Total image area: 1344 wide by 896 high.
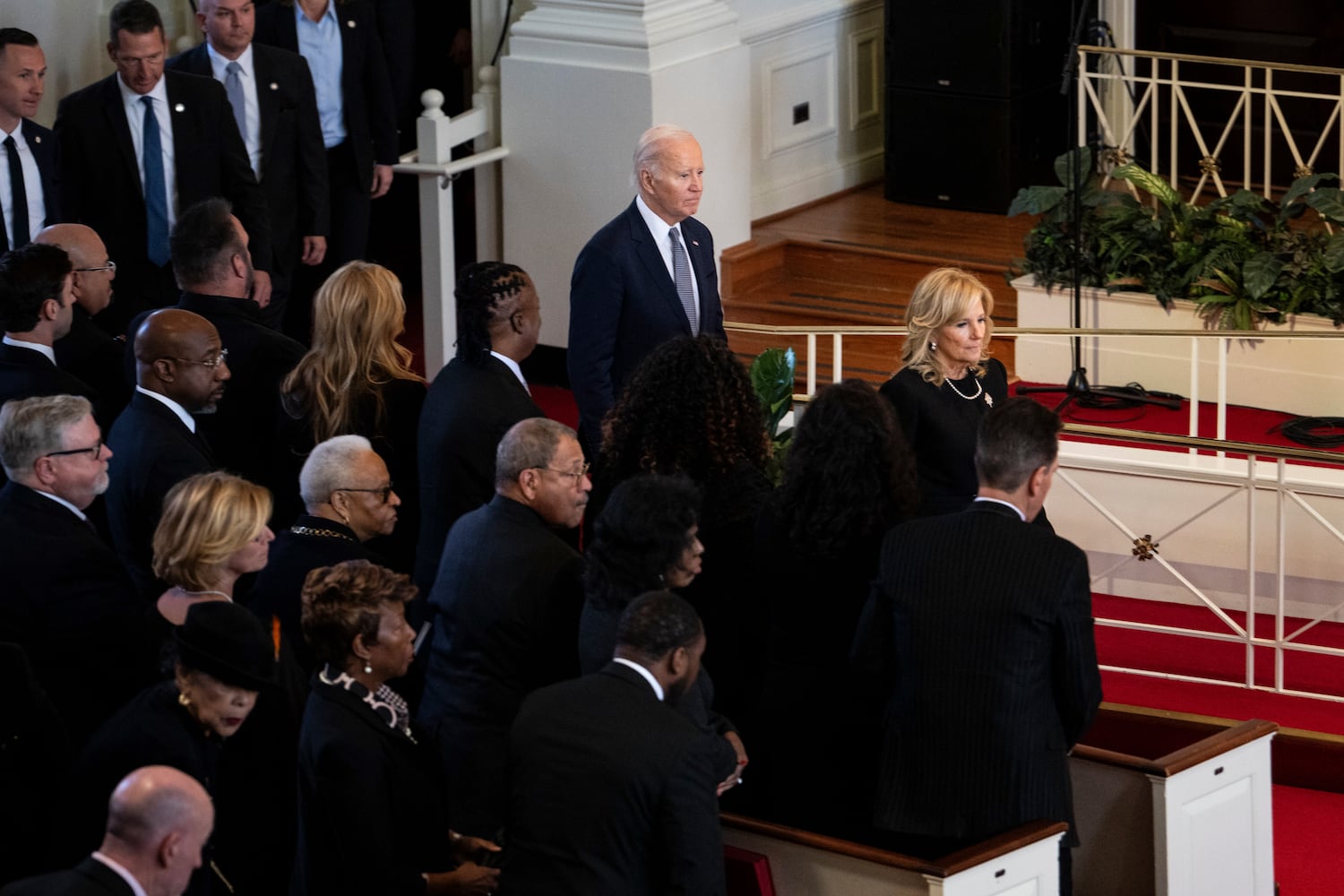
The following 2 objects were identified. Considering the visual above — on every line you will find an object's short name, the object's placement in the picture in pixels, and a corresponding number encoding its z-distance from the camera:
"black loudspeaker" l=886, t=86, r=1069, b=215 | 17.08
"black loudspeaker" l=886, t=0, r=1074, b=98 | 16.86
